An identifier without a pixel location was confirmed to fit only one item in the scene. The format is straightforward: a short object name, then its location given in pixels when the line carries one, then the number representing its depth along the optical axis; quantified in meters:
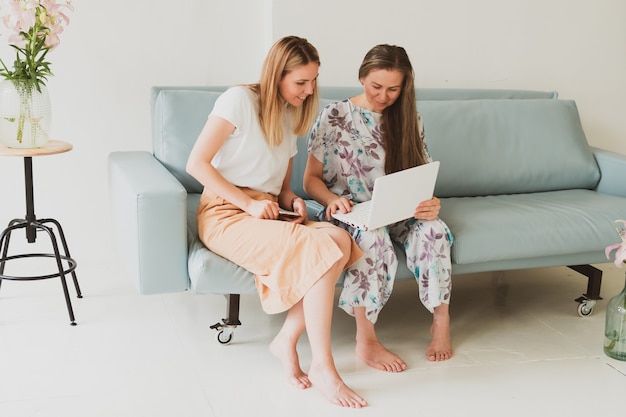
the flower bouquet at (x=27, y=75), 2.66
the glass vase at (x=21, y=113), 2.69
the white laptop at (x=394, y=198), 2.34
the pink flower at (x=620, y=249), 2.51
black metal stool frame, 2.78
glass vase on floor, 2.61
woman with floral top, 2.52
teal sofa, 2.41
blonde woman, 2.31
